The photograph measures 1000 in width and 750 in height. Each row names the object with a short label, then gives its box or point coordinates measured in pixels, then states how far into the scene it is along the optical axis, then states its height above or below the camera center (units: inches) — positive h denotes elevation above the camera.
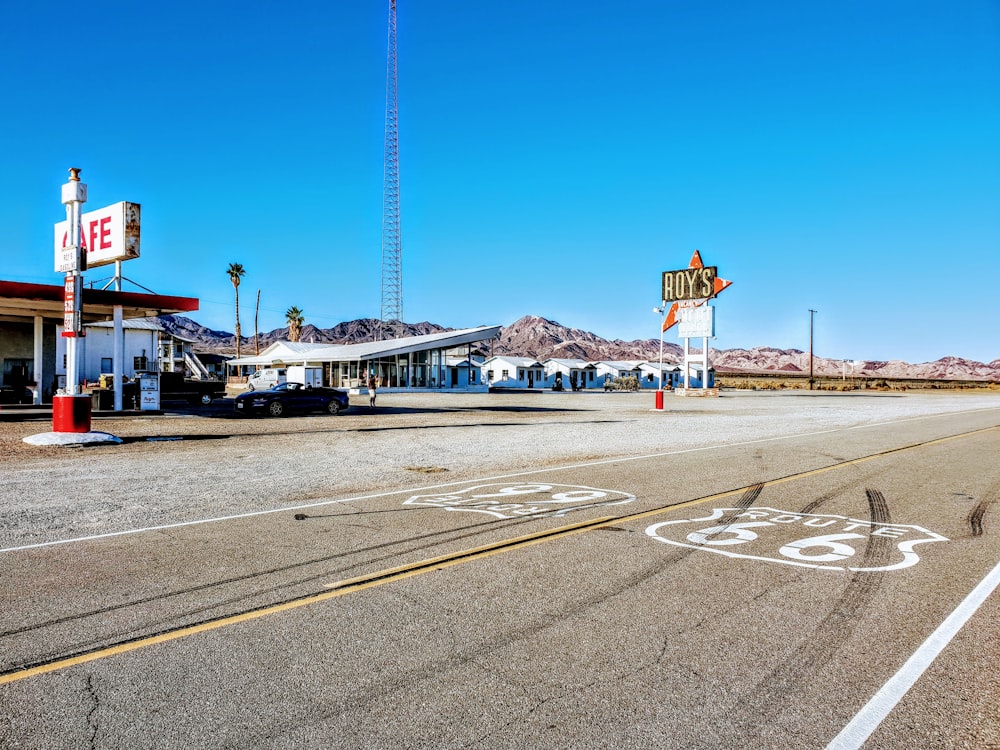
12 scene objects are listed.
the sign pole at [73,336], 655.1 +42.6
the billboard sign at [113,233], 926.4 +197.8
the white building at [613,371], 3658.0 +48.6
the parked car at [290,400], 1109.1 -31.2
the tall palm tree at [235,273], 3427.7 +528.6
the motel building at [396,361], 2201.0 +65.5
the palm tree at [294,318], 3961.6 +354.0
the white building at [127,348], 1800.0 +88.0
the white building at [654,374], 3823.8 +33.6
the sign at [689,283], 2234.3 +311.3
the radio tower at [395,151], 3046.3 +1024.9
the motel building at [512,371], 3368.6 +45.5
